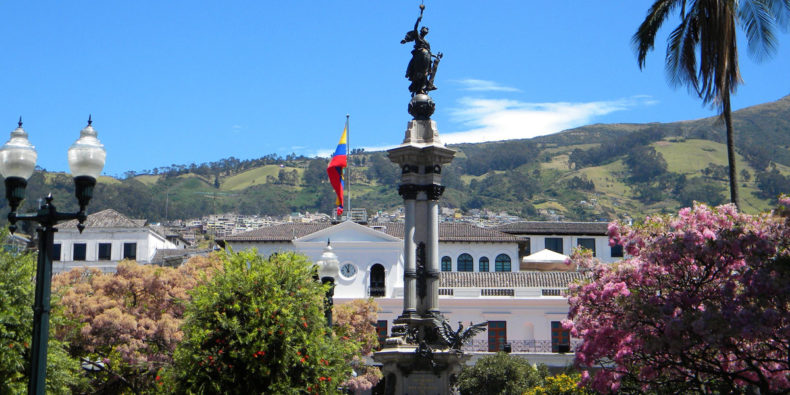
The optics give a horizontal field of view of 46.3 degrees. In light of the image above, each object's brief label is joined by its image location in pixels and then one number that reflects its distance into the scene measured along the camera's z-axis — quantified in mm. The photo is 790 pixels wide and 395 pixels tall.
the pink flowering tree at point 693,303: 15703
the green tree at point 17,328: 21172
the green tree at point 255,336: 19203
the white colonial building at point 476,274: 50625
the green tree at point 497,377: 40719
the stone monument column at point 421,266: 22359
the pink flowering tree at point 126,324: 35312
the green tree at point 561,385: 32125
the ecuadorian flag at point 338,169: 37625
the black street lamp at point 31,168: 11693
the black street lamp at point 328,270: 20625
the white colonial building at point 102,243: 70375
